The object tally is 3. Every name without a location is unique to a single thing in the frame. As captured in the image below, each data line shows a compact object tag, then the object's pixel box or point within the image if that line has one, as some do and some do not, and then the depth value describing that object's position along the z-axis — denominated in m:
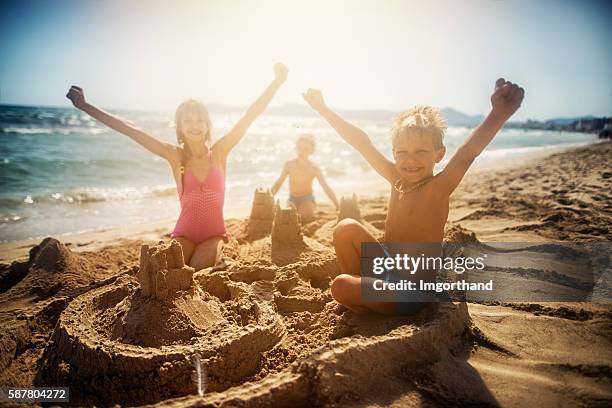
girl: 3.76
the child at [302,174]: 6.40
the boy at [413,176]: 2.28
